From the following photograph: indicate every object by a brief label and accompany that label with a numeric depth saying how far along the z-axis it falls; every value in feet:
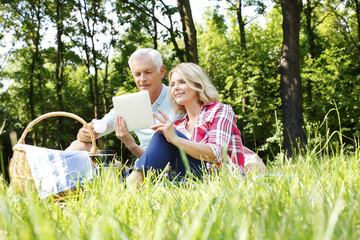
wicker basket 8.35
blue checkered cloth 8.11
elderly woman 8.75
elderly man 13.17
